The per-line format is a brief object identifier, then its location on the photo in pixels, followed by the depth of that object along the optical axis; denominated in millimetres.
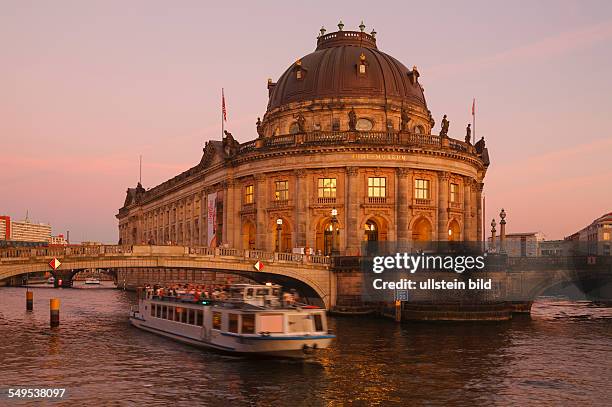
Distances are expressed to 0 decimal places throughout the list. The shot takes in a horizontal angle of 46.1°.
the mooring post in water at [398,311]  61781
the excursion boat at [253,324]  40844
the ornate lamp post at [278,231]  82000
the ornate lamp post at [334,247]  65688
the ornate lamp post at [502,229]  82550
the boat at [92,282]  178875
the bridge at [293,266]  59156
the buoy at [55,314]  57812
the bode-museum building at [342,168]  79688
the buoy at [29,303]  74188
